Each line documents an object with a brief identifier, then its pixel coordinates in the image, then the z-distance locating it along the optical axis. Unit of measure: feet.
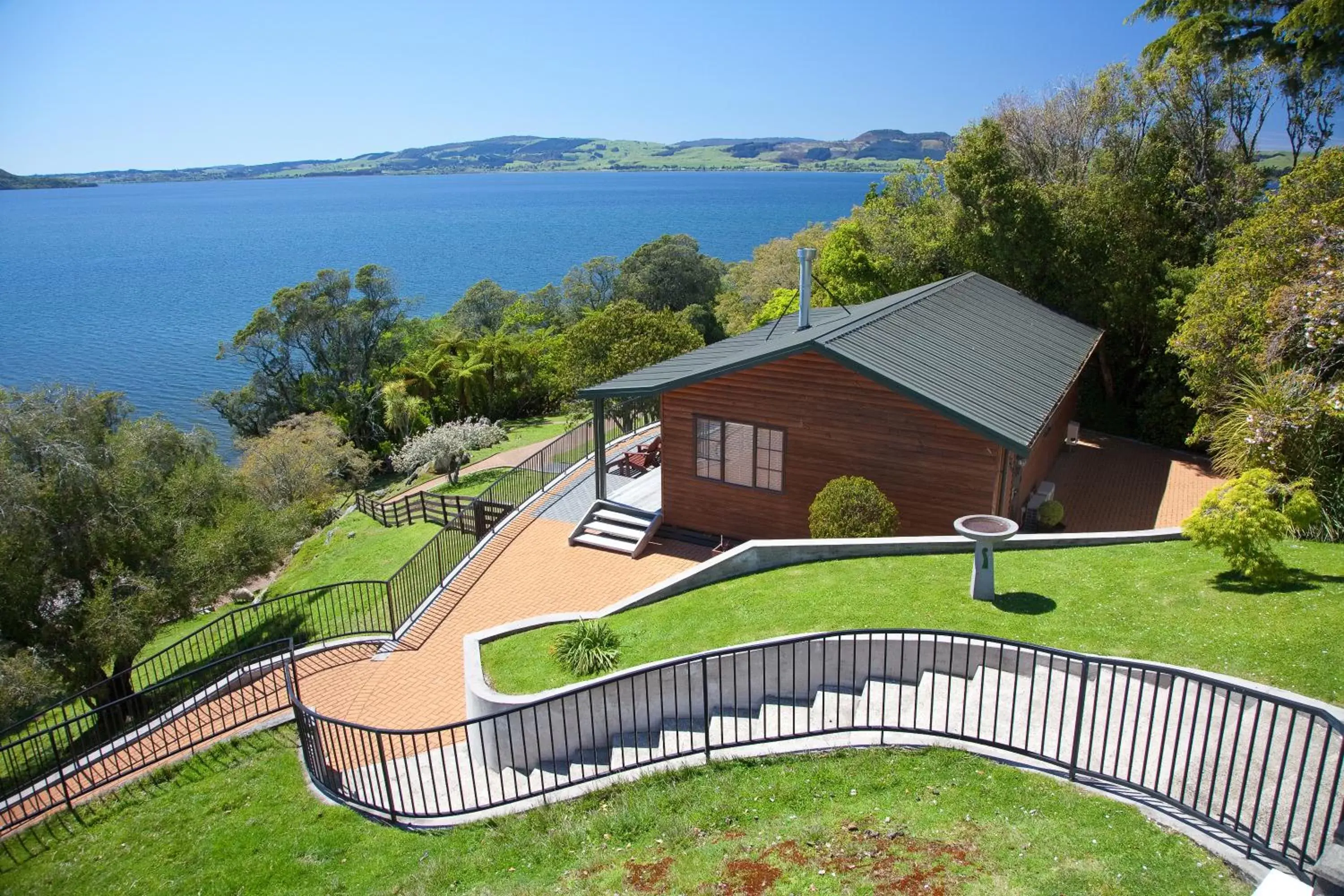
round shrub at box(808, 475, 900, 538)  47.21
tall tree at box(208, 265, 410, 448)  159.02
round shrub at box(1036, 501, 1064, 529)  56.08
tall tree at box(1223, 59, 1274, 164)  79.56
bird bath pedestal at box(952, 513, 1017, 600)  35.37
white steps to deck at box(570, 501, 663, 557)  57.77
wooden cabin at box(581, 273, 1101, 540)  48.34
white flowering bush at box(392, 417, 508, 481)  103.60
